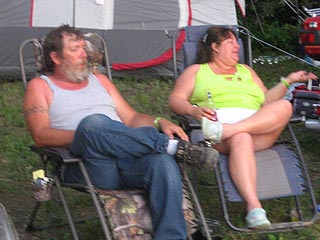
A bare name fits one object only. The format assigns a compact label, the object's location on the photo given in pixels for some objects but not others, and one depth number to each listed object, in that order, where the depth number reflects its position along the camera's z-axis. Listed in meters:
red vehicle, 7.75
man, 4.79
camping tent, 9.56
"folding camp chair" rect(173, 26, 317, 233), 5.30
